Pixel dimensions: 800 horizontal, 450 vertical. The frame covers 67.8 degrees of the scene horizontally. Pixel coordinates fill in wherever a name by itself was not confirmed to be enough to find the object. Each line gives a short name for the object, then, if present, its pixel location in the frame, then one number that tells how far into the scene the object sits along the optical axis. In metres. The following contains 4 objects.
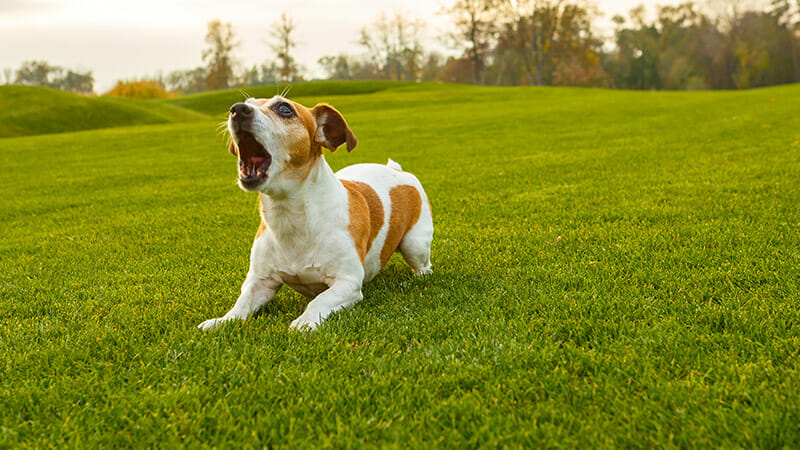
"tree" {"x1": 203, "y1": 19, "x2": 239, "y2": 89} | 70.19
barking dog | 3.52
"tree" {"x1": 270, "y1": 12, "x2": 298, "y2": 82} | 68.31
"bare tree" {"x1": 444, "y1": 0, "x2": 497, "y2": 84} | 65.19
